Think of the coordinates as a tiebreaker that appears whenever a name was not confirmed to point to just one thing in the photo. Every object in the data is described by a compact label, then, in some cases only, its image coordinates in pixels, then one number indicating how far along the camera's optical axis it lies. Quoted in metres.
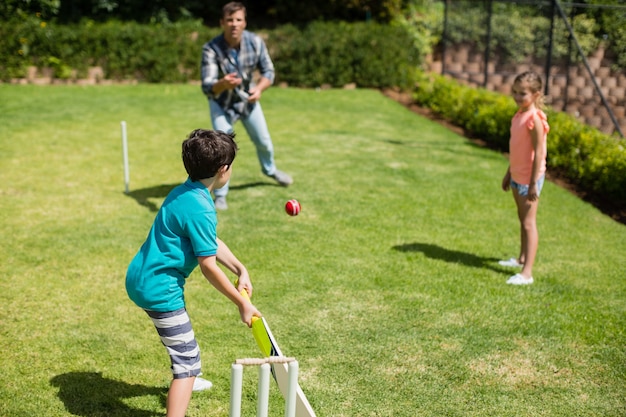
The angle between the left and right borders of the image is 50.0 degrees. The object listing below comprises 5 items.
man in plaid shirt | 7.57
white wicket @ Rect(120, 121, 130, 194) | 7.95
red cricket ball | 5.57
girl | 5.85
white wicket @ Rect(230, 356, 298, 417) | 2.59
